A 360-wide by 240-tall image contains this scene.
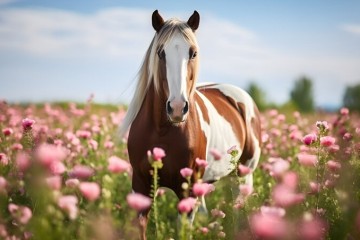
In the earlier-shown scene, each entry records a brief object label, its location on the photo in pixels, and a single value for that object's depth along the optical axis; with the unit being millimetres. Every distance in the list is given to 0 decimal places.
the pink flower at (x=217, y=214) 3138
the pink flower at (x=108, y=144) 5764
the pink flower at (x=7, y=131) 4585
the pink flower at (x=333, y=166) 3461
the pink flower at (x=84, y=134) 5512
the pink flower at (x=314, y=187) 3182
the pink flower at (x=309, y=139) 3311
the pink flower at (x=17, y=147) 4555
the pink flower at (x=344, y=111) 5777
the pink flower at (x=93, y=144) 5345
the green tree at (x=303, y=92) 52000
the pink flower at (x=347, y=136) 4348
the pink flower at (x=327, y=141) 3299
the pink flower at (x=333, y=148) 3759
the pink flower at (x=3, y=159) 3636
